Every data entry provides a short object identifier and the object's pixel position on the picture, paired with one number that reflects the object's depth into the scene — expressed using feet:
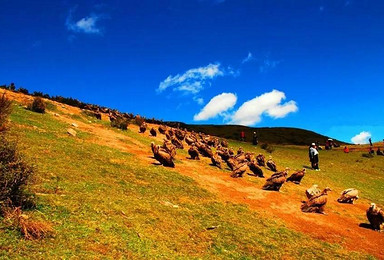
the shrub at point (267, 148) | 165.17
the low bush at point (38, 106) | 108.17
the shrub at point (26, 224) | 29.17
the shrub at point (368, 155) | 166.15
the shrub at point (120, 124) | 126.94
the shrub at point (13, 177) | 32.68
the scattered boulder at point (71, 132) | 86.35
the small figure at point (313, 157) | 120.26
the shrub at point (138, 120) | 165.70
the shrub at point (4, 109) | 71.56
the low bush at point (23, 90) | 161.17
